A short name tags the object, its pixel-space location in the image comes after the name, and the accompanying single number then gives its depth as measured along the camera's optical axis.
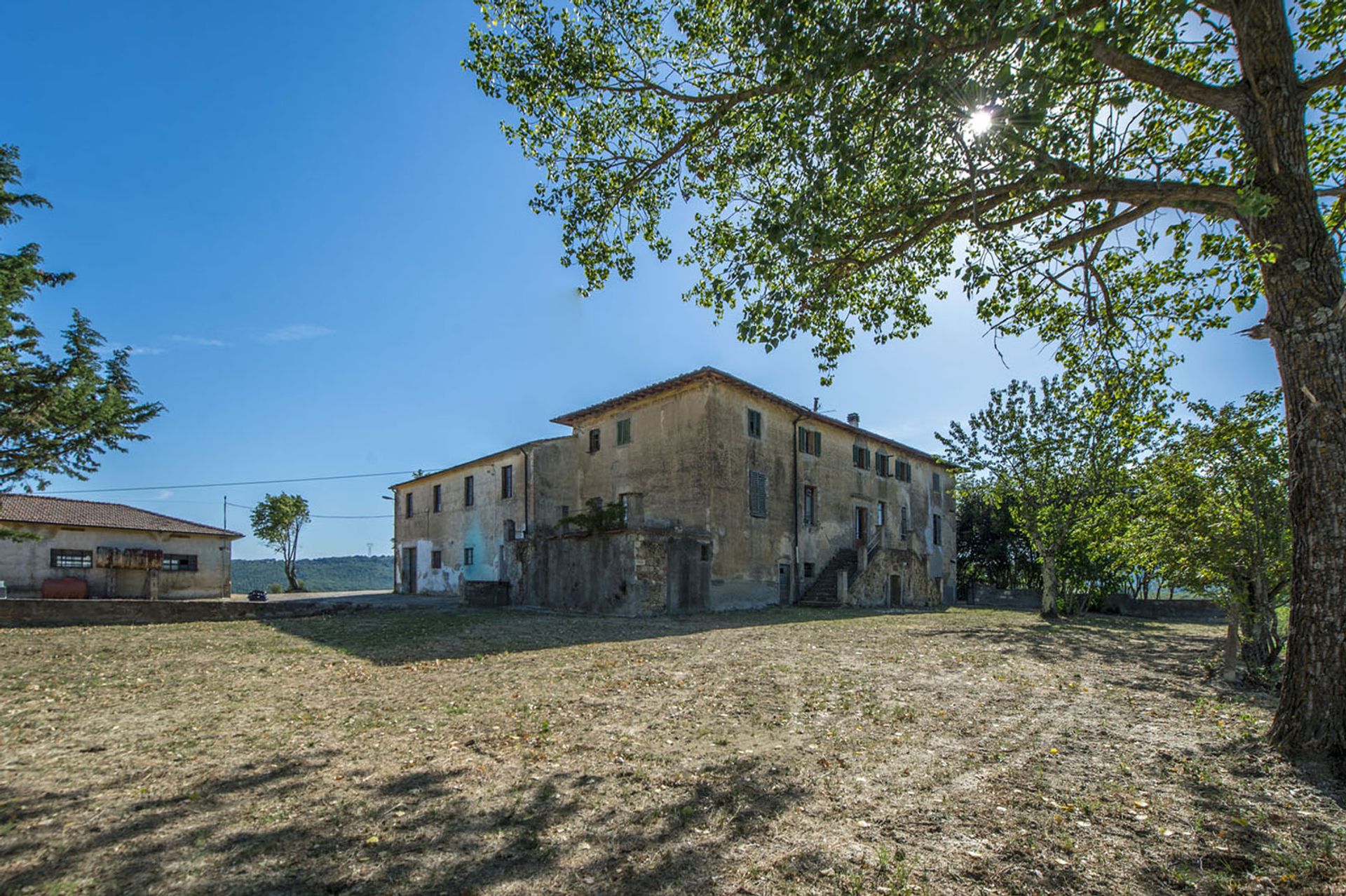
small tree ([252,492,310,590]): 45.38
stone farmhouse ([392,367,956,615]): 20.84
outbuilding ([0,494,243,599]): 25.83
